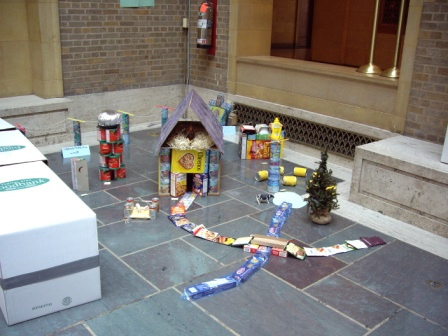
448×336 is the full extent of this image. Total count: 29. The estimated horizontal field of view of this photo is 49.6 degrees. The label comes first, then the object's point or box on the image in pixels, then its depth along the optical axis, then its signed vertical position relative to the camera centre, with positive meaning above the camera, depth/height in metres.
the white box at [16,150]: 4.33 -1.17
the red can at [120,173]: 6.22 -1.85
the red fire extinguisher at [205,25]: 8.53 +0.02
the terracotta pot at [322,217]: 5.17 -1.92
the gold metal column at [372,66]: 6.82 -0.47
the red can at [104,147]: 5.96 -1.48
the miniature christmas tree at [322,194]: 5.03 -1.64
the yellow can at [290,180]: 6.21 -1.86
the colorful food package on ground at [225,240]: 4.71 -2.01
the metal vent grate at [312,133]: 6.96 -1.51
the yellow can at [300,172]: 6.56 -1.85
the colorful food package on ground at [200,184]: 5.71 -1.80
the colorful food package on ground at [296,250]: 4.48 -1.98
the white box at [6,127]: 5.14 -1.10
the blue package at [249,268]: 4.14 -2.03
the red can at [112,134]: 5.92 -1.32
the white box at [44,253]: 3.32 -1.57
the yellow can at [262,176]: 6.32 -1.85
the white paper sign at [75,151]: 6.86 -1.76
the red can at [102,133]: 5.94 -1.30
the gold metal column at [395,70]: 6.51 -0.50
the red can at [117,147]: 6.03 -1.48
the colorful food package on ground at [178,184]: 5.68 -1.80
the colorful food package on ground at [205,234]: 4.79 -1.99
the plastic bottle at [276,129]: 6.78 -1.35
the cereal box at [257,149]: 7.12 -1.72
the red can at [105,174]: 6.08 -1.83
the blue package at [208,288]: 3.87 -2.04
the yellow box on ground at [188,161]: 5.55 -1.50
